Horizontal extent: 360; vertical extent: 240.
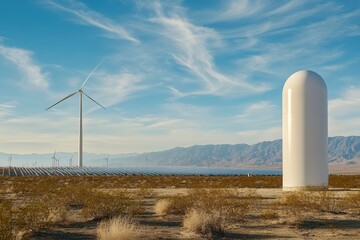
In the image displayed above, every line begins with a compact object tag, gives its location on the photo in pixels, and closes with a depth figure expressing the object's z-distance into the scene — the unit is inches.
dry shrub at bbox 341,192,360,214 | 1021.8
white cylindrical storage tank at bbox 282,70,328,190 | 1477.6
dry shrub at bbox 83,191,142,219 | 860.0
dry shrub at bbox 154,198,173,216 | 948.0
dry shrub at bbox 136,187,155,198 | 1271.9
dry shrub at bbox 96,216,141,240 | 619.2
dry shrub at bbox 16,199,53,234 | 718.5
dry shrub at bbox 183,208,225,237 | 724.7
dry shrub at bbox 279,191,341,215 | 989.2
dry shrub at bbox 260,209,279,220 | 876.0
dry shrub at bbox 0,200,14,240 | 569.9
